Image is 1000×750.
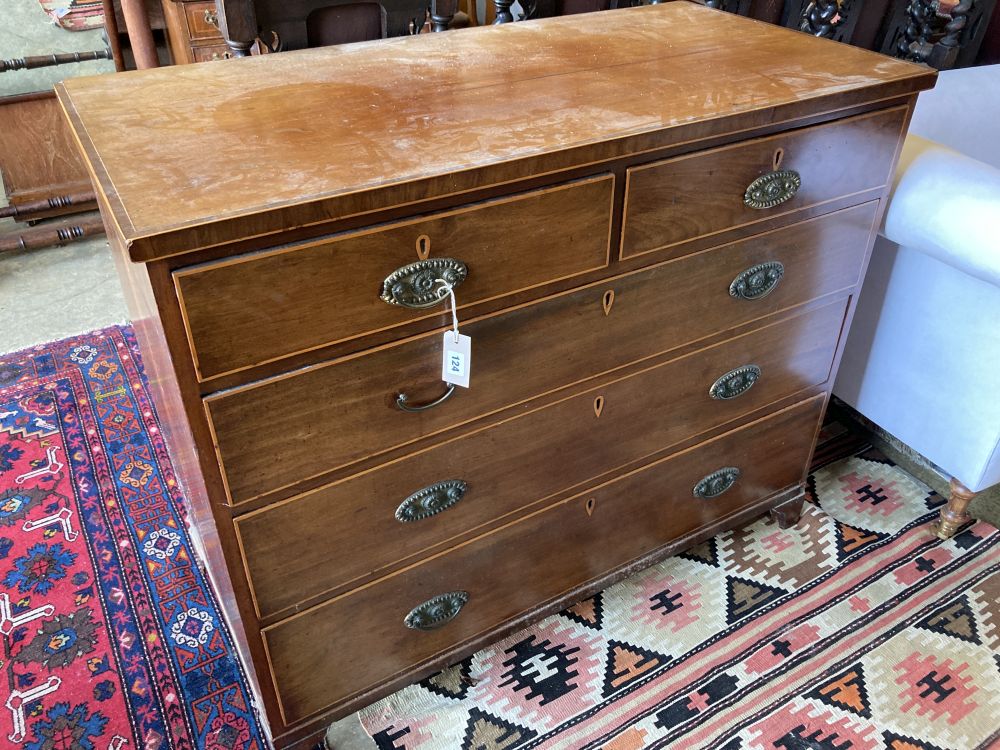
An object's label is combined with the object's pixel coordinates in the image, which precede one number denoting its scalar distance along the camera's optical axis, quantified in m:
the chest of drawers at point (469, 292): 0.87
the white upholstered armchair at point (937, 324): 1.37
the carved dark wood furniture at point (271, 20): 1.32
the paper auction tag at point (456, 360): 0.99
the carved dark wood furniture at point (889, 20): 2.17
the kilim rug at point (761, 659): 1.36
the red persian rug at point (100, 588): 1.35
